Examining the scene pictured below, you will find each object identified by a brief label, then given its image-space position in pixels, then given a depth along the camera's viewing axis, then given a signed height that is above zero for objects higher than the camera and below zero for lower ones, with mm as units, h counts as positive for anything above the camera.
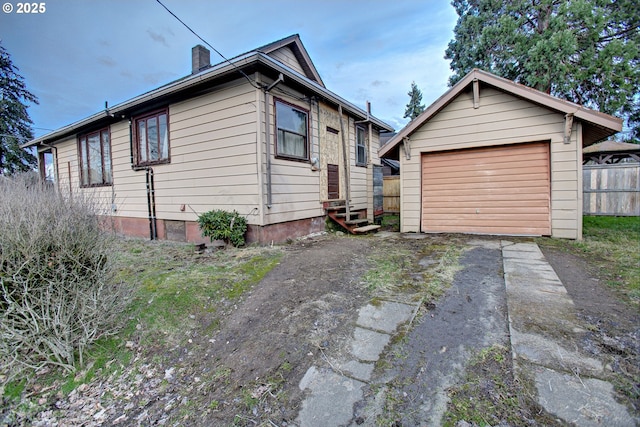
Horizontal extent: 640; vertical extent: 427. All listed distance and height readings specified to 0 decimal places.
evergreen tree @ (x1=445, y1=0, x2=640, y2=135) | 11023 +5913
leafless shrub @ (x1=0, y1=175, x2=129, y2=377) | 2174 -639
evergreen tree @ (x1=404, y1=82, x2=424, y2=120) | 34750 +11452
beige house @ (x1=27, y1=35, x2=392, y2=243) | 5734 +1258
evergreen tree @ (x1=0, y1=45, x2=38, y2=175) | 17141 +5351
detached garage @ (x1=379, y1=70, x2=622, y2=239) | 5664 +765
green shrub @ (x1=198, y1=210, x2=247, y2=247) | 5711 -532
